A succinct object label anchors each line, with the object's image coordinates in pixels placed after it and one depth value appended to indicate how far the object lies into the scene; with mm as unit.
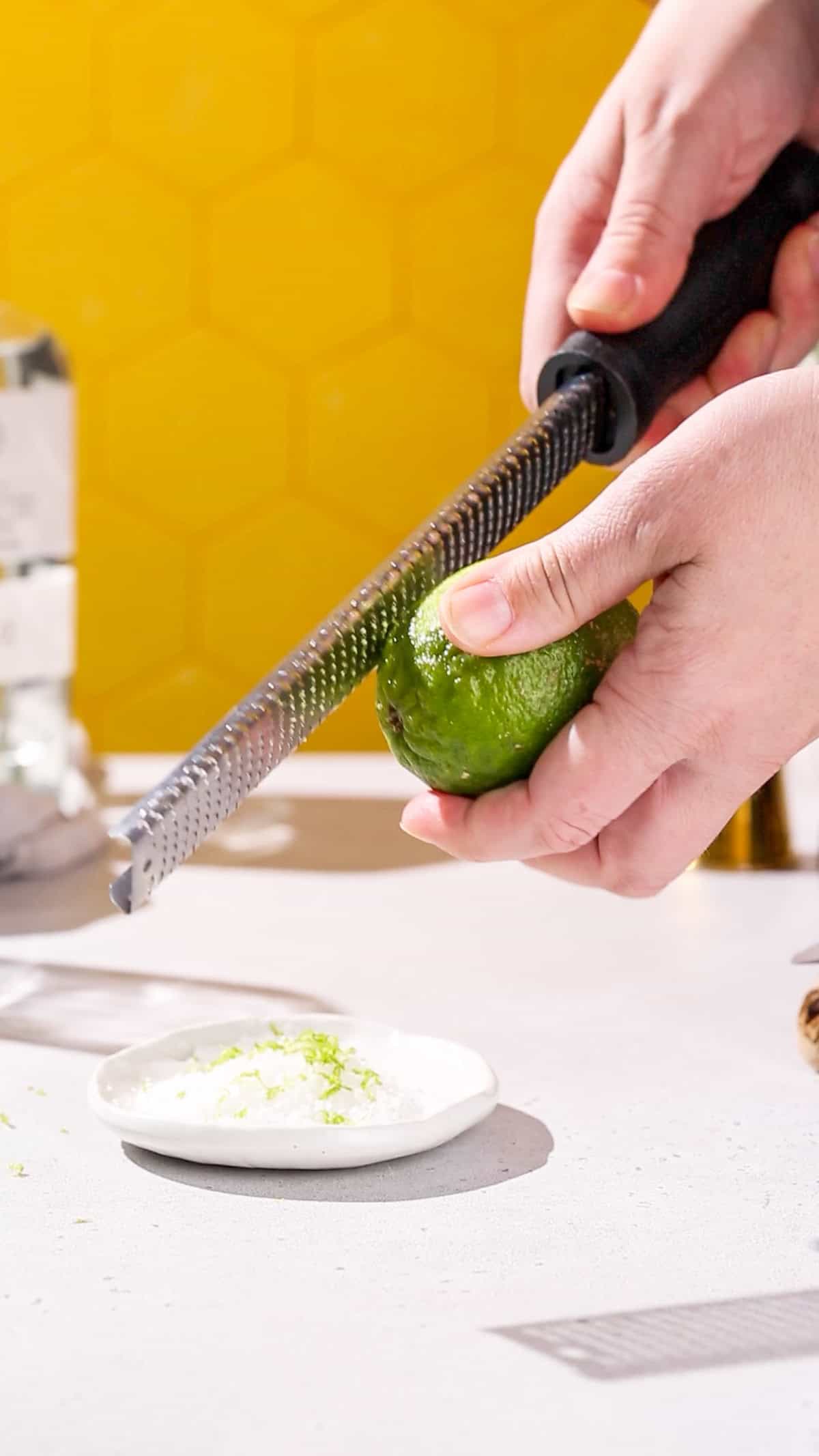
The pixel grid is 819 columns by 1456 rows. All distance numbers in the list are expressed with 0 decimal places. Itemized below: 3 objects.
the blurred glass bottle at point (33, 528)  1449
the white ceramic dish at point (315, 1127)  791
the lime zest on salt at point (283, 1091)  823
